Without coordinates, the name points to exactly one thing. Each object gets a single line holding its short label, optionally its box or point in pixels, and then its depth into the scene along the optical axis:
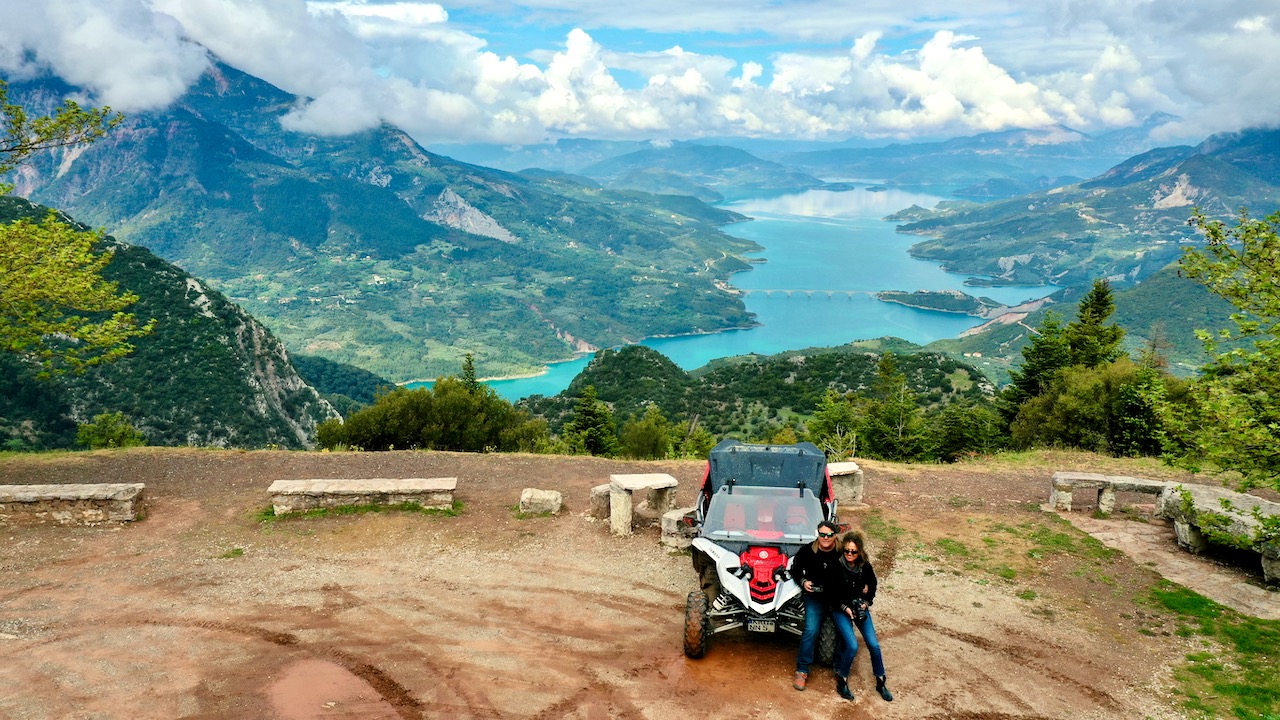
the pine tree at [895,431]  30.67
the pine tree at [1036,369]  36.78
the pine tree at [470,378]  34.22
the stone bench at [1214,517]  10.34
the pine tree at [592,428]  34.41
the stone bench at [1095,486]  15.12
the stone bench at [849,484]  15.93
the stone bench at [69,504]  13.64
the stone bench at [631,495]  13.95
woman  8.13
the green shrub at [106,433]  31.55
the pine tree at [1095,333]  38.09
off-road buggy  8.69
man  8.23
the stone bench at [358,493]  14.65
